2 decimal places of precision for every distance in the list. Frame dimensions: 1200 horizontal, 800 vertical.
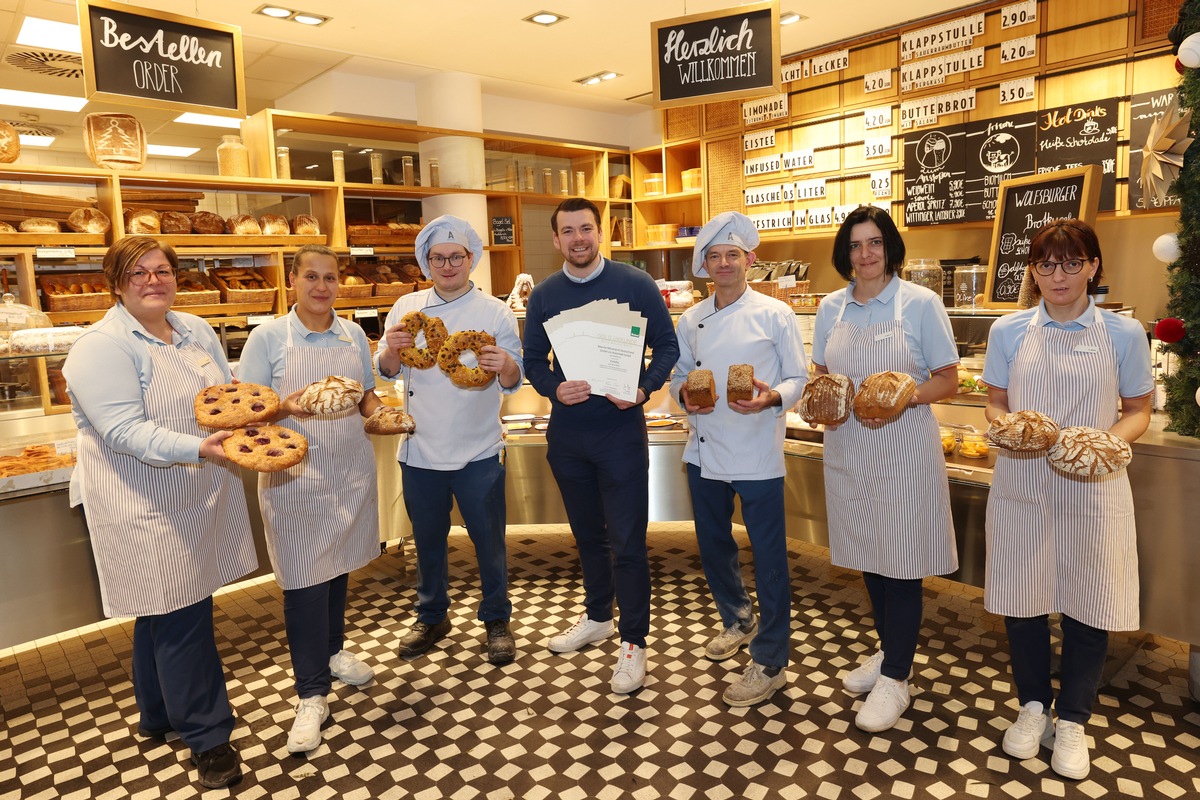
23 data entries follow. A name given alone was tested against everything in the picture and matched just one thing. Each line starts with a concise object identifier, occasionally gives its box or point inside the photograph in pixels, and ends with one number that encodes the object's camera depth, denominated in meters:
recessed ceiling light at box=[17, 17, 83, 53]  5.27
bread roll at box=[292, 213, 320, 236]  5.69
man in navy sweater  2.69
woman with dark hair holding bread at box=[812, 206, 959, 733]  2.41
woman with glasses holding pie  2.12
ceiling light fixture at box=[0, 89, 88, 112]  7.10
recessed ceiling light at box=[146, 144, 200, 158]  9.23
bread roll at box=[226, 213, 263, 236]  5.32
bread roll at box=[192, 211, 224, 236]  5.27
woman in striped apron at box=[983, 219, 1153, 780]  2.13
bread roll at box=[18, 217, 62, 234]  4.52
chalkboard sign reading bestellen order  3.56
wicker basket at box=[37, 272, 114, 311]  4.23
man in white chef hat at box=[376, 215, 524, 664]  2.92
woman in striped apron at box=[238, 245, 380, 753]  2.56
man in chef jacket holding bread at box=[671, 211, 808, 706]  2.65
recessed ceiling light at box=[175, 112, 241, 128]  7.84
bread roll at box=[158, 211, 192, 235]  5.14
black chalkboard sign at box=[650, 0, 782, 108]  4.04
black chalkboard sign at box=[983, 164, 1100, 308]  3.21
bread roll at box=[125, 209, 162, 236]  5.00
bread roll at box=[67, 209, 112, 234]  4.82
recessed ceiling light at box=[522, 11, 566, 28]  5.50
